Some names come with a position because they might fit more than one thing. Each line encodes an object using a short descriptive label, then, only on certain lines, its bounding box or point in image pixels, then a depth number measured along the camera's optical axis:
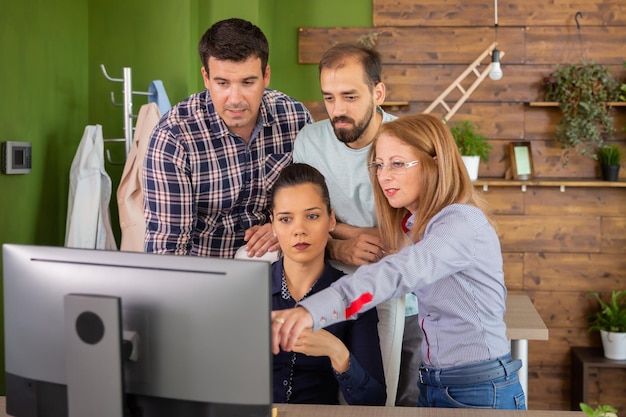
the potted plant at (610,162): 4.82
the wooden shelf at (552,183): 4.82
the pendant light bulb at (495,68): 4.57
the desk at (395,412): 1.74
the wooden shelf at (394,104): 4.91
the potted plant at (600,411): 1.29
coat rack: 3.74
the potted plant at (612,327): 4.72
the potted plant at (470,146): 4.78
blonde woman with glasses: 1.81
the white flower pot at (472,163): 4.77
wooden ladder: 4.88
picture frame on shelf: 4.91
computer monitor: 1.28
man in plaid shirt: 2.40
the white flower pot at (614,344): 4.71
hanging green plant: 4.76
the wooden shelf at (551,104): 4.75
